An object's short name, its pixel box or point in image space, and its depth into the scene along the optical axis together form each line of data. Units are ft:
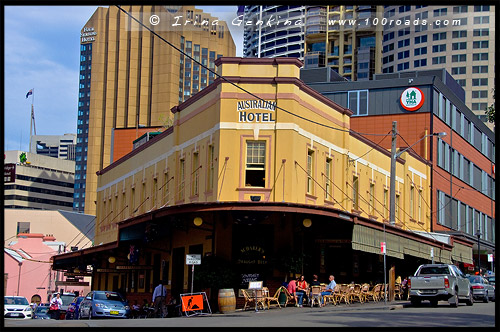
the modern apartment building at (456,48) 454.81
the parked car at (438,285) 92.84
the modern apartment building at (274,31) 547.49
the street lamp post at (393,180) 114.11
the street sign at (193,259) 88.94
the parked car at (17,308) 136.15
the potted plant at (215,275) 99.25
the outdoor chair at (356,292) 106.69
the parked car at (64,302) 148.87
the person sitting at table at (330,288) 99.83
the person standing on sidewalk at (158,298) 104.68
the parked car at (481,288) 118.62
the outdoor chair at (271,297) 94.79
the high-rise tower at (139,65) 513.04
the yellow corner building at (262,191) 103.50
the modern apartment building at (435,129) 175.63
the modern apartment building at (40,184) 566.77
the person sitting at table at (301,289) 97.86
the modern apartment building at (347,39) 489.26
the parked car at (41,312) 156.56
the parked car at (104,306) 105.91
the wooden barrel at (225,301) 93.97
